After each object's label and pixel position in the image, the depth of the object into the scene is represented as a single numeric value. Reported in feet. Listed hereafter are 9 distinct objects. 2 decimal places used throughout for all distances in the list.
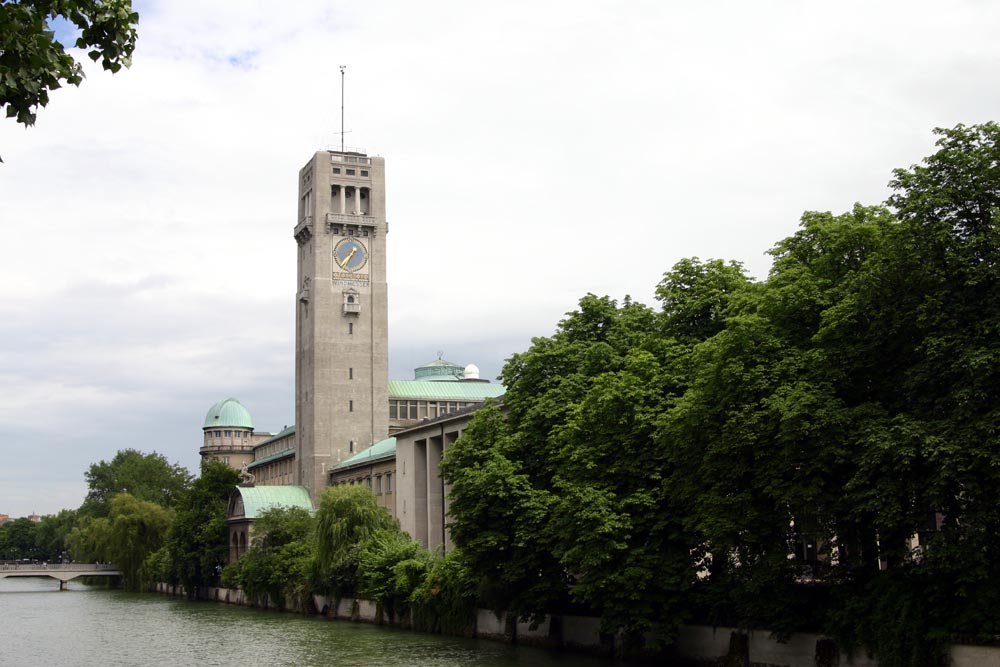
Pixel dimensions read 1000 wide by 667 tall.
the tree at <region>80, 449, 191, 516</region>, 555.69
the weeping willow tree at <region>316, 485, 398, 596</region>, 238.07
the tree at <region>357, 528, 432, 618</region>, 203.92
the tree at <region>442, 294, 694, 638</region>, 131.64
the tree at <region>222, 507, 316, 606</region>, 270.87
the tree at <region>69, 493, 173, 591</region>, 408.05
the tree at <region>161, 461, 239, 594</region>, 364.17
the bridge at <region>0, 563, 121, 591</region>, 438.81
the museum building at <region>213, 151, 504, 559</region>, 377.91
